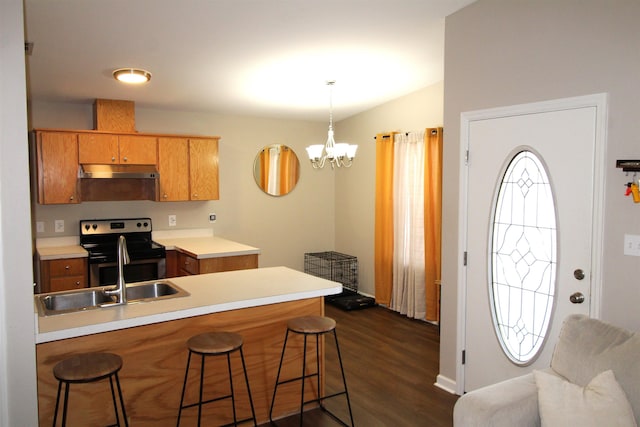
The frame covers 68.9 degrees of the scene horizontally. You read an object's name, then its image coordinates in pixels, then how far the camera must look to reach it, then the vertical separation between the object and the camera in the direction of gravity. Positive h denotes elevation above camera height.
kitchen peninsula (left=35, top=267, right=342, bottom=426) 2.28 -0.77
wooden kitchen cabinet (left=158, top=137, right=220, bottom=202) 5.25 +0.32
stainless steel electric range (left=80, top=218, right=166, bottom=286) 4.64 -0.55
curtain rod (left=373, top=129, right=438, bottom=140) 4.80 +0.67
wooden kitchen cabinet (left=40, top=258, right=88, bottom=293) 4.46 -0.75
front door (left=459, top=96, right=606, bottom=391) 2.59 -0.21
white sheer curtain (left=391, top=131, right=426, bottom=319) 5.12 -0.33
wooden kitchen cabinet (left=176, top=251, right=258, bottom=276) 4.48 -0.66
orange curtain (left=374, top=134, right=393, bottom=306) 5.48 -0.28
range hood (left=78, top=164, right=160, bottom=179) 4.81 +0.27
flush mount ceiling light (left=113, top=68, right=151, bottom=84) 4.00 +1.06
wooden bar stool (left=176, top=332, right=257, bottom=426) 2.37 -0.77
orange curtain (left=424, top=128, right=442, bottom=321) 4.81 -0.21
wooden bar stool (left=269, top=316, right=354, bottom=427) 2.71 -0.78
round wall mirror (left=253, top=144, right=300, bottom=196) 6.23 +0.37
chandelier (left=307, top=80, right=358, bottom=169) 4.30 +0.43
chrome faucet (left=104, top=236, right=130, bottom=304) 2.59 -0.42
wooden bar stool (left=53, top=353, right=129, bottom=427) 2.01 -0.77
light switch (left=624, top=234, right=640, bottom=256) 2.36 -0.25
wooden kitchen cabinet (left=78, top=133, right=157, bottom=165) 4.84 +0.51
